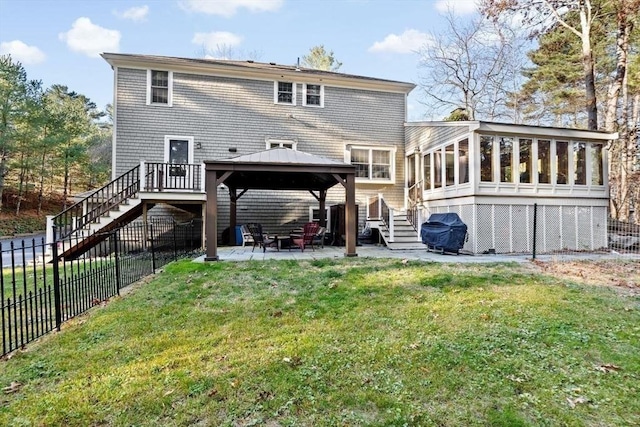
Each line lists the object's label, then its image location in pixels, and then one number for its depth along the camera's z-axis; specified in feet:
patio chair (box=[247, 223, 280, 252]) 33.85
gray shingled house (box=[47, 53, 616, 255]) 35.35
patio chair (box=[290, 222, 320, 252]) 34.45
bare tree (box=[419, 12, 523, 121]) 68.85
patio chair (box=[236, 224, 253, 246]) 36.90
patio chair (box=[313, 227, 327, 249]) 36.83
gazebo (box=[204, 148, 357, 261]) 28.12
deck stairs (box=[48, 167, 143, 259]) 32.78
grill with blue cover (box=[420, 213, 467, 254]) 33.01
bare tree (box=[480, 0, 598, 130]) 47.39
